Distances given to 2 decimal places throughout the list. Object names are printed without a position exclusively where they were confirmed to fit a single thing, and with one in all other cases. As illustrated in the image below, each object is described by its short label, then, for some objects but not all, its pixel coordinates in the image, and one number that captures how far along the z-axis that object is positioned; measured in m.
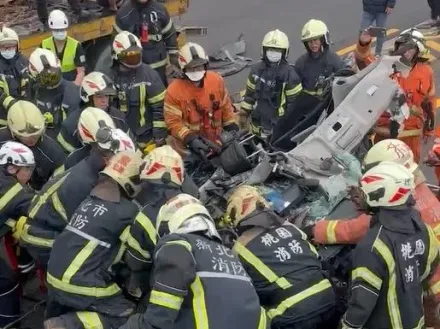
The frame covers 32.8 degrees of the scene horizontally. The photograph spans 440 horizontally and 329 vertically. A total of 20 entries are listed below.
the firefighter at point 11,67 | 8.20
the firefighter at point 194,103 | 7.36
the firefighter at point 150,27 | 9.09
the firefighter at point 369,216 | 5.24
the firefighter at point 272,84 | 7.90
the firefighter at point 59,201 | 5.48
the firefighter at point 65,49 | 8.78
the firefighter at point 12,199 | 5.67
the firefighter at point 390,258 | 4.64
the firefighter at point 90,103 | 6.96
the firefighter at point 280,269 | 4.78
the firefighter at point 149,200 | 4.86
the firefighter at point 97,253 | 4.81
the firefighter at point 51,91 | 7.38
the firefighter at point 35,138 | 6.49
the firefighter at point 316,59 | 8.16
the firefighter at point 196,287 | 4.04
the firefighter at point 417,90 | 7.54
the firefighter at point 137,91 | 7.65
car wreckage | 5.75
